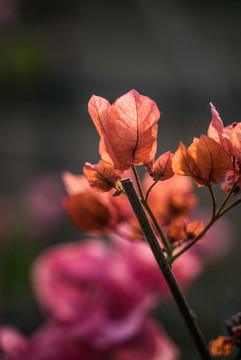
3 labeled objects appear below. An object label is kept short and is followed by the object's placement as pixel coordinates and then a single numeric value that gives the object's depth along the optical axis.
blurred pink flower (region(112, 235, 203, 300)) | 0.60
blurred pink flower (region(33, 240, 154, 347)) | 0.55
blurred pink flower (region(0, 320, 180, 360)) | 0.51
